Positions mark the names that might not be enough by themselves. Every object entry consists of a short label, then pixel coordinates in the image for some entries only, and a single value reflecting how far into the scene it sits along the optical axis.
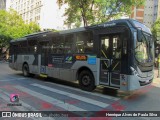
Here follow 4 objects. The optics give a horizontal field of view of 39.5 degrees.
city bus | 8.47
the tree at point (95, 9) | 19.44
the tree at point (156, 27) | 40.25
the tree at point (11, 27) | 42.25
